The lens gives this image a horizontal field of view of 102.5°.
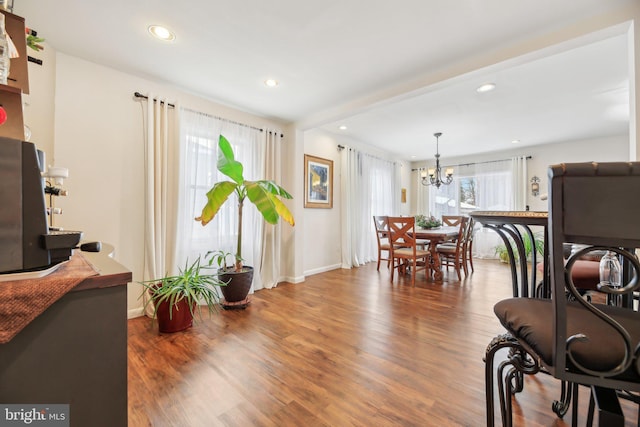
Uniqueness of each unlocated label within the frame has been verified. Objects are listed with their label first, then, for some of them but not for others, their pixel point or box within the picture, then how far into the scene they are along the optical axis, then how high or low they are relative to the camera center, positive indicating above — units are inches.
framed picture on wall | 166.1 +21.5
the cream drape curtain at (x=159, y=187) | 100.1 +10.8
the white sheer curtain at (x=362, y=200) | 190.1 +12.0
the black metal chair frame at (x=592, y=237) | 24.5 -2.2
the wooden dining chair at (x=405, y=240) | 147.0 -15.0
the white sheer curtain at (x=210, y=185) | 111.3 +12.6
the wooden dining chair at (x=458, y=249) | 152.8 -21.9
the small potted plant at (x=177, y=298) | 84.5 -28.4
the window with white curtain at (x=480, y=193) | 224.2 +20.1
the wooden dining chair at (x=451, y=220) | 208.1 -4.4
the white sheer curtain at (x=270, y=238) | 139.6 -13.4
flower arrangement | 176.7 -5.8
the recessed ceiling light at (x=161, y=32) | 74.2 +53.8
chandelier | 180.4 +30.1
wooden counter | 23.3 -13.8
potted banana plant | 105.7 +4.1
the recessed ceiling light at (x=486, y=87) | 110.7 +56.0
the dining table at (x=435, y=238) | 150.1 -14.2
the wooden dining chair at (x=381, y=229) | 166.9 -9.9
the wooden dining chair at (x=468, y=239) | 158.8 -16.0
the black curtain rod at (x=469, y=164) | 224.5 +48.3
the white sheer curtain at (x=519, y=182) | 212.7 +27.8
